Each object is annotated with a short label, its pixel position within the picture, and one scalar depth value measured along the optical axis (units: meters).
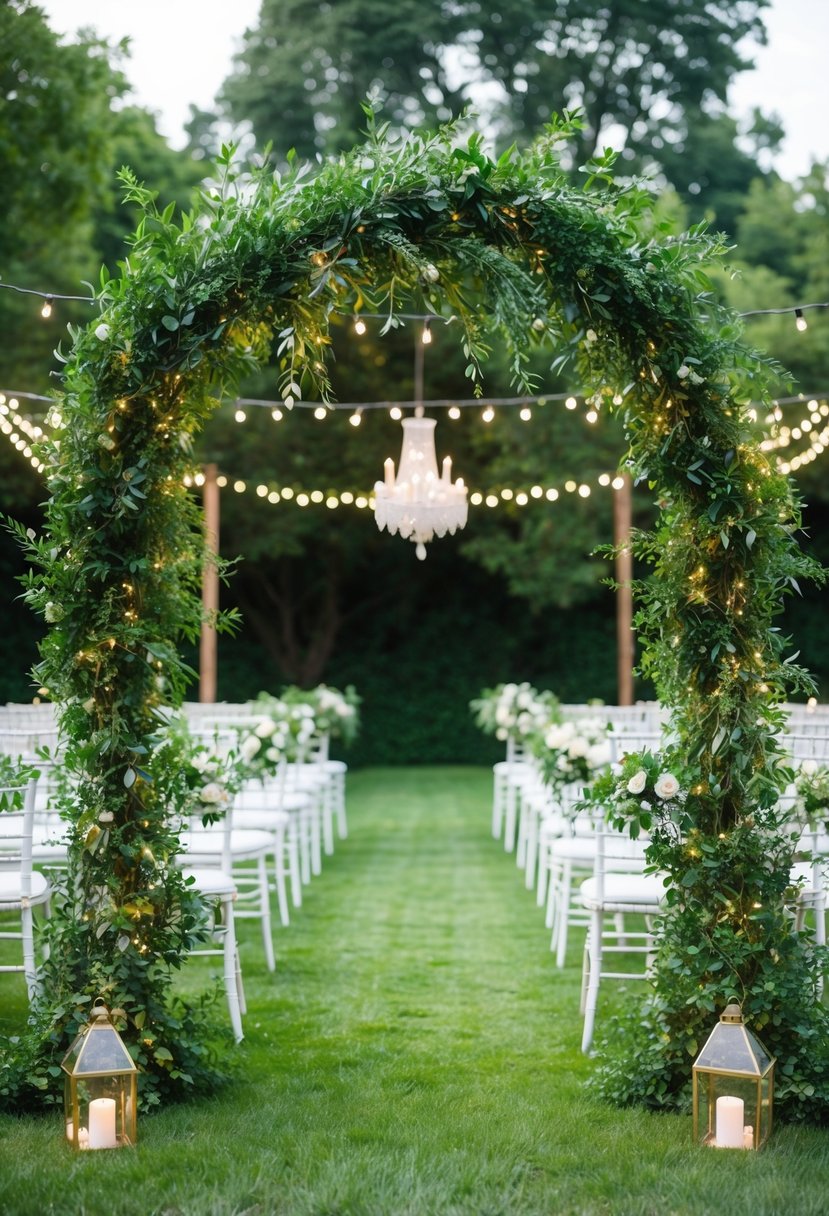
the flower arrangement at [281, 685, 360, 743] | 8.26
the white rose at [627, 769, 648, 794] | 3.75
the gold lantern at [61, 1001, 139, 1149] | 3.38
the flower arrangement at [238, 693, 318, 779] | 5.84
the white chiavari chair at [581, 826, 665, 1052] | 4.37
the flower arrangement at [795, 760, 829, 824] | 4.20
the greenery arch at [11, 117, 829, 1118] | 3.67
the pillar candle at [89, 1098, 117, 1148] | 3.39
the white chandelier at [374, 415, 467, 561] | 5.82
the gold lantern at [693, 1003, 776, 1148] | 3.41
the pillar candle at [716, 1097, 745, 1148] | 3.41
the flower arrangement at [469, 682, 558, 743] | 8.14
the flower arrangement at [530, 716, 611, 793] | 5.88
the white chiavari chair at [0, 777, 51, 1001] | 3.92
